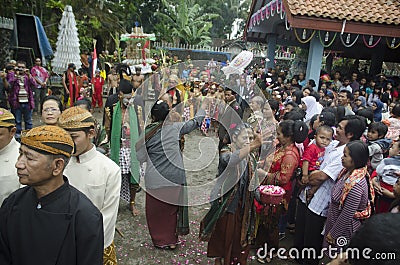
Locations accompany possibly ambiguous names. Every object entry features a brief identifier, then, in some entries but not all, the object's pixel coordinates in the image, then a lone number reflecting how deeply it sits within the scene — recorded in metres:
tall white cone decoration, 10.79
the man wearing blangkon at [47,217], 1.54
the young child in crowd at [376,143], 3.35
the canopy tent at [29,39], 10.55
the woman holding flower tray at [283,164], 3.16
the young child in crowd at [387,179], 2.81
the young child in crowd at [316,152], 3.23
